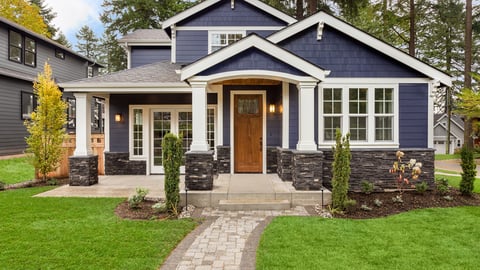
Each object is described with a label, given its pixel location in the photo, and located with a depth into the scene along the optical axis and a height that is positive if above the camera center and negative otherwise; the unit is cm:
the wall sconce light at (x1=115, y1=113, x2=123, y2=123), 969 +54
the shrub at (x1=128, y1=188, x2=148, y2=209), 592 -138
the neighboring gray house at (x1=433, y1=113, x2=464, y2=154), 3593 +23
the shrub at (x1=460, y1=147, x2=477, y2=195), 696 -93
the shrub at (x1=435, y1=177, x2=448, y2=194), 720 -135
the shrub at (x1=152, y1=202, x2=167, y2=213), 572 -148
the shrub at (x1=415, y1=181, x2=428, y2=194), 712 -135
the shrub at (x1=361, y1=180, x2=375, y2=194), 726 -137
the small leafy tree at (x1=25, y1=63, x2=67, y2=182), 841 +16
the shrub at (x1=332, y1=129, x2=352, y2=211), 570 -80
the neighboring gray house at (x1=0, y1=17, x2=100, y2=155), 1363 +317
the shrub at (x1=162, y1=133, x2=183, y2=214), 574 -70
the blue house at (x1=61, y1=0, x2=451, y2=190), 680 +95
